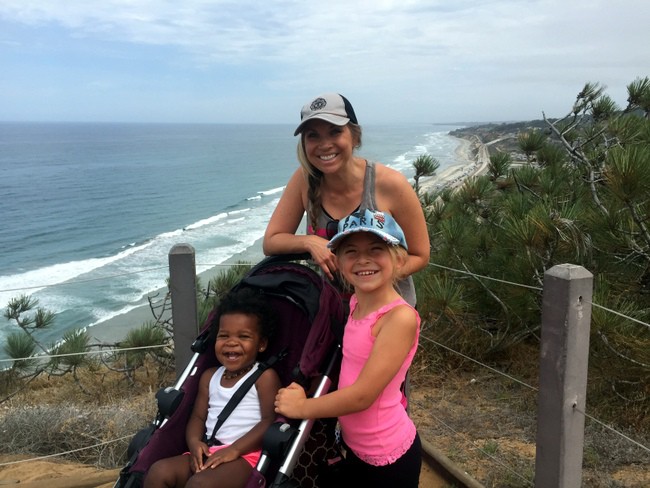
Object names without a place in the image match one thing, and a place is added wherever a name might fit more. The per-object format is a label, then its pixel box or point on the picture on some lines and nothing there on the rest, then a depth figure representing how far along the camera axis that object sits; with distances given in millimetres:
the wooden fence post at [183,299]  2783
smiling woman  2035
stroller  1906
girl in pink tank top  1720
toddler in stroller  2076
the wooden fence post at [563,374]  1845
